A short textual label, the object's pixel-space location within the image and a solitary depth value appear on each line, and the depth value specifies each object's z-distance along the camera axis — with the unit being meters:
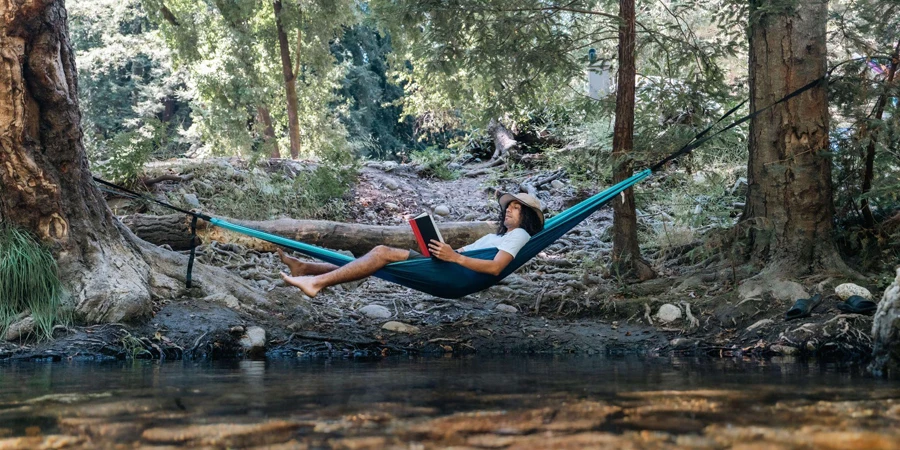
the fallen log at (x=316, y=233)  5.42
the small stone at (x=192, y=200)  6.25
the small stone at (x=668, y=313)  4.18
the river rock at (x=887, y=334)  2.88
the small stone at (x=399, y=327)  4.24
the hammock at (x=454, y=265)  3.75
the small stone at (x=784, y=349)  3.57
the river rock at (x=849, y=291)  3.72
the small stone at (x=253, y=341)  3.92
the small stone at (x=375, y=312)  4.56
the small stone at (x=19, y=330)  3.68
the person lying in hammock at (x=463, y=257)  3.75
